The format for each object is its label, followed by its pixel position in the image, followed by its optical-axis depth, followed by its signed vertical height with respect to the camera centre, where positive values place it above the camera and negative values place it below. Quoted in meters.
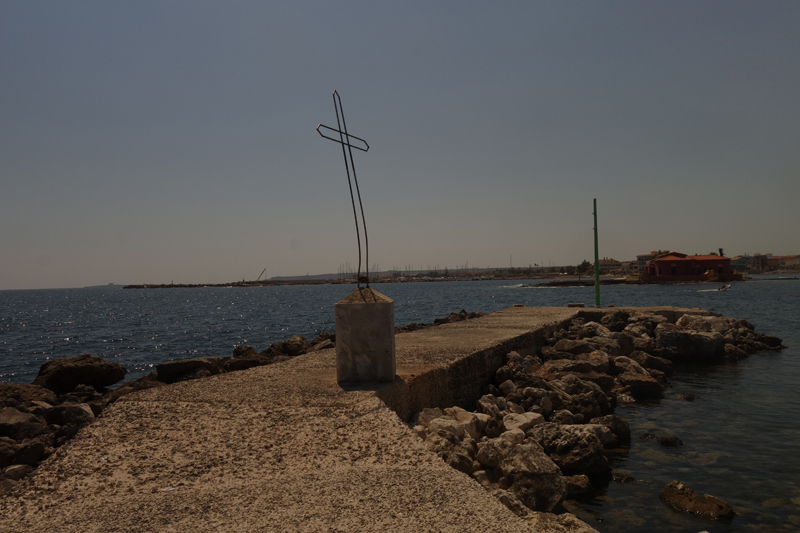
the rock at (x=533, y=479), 4.47 -1.87
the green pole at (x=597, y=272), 19.36 -0.06
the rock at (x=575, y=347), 11.26 -1.68
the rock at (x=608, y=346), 11.72 -1.74
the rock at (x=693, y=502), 5.04 -2.37
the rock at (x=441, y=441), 4.69 -1.60
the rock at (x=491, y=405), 6.54 -1.76
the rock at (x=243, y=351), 13.12 -1.92
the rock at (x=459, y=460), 4.51 -1.67
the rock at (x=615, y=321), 15.62 -1.56
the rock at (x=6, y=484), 4.31 -1.75
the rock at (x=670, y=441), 6.97 -2.36
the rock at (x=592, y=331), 13.28 -1.58
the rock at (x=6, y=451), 5.10 -1.73
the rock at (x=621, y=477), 5.85 -2.40
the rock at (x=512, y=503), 3.92 -1.79
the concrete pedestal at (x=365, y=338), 5.88 -0.73
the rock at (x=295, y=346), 12.76 -1.80
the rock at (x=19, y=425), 5.89 -1.70
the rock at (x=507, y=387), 7.80 -1.77
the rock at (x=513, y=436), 5.35 -1.74
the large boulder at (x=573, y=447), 5.79 -2.06
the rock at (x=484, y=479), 4.61 -1.89
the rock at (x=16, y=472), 4.74 -1.79
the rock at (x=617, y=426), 7.09 -2.18
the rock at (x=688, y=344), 13.57 -2.00
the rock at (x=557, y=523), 3.71 -1.89
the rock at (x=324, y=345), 11.98 -1.65
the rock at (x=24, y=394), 8.25 -1.98
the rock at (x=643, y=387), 9.63 -2.23
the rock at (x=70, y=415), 6.29 -1.69
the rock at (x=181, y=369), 9.87 -1.77
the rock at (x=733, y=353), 13.98 -2.33
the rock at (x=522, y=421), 6.05 -1.80
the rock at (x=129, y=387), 7.97 -1.85
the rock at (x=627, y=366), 10.61 -2.02
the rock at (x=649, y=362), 11.93 -2.17
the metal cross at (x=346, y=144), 6.31 +1.66
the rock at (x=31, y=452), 5.12 -1.75
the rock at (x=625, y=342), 12.40 -1.77
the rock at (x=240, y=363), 9.47 -1.63
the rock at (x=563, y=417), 6.96 -2.00
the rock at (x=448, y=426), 5.18 -1.57
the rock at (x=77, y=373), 10.64 -2.02
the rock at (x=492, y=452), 4.97 -1.76
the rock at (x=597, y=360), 9.91 -1.78
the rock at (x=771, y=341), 15.80 -2.30
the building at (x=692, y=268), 75.56 +0.21
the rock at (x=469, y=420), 5.64 -1.69
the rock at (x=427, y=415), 5.57 -1.58
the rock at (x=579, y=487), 5.43 -2.32
